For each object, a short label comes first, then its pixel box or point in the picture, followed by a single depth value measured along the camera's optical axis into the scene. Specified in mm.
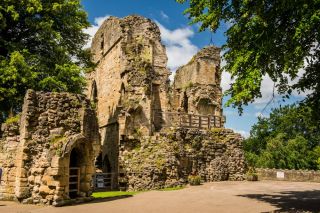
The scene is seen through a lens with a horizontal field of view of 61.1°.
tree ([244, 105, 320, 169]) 30870
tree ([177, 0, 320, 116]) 7993
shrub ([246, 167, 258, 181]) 18254
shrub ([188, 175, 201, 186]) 15636
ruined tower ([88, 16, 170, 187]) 16963
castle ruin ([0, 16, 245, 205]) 10301
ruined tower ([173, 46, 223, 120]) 21568
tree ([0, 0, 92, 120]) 13814
